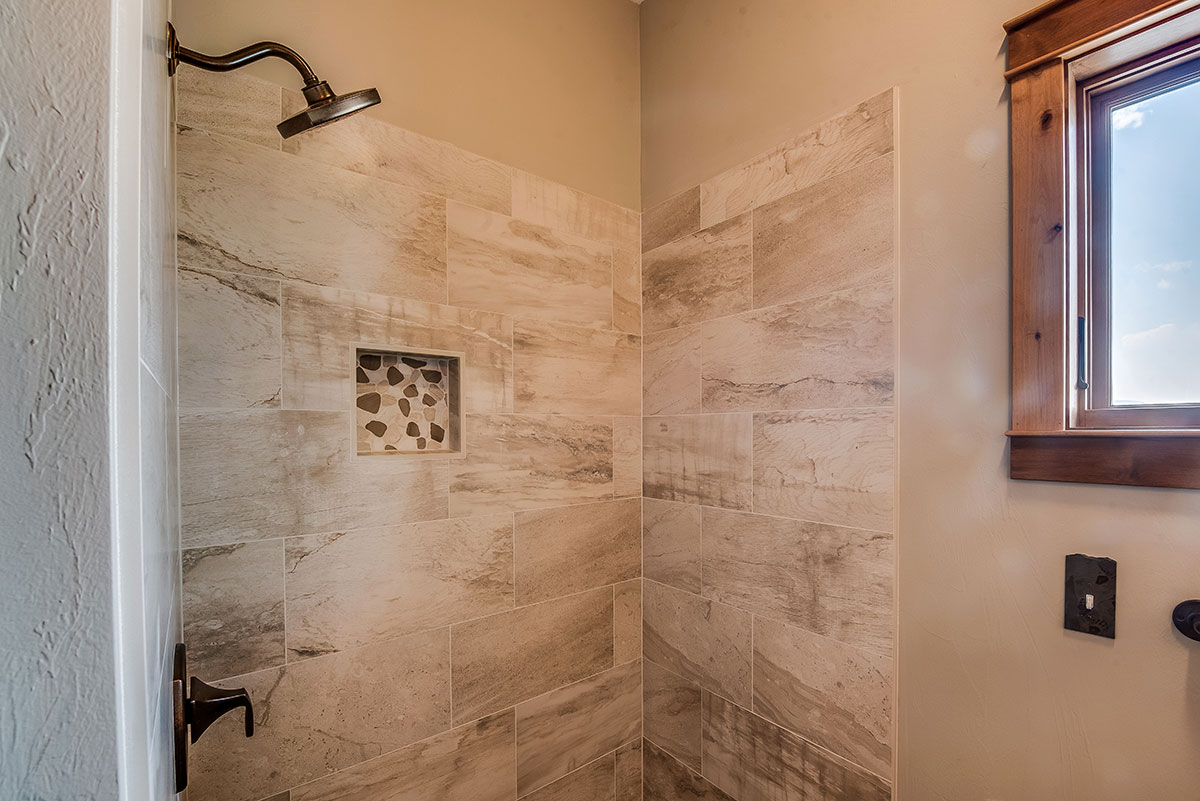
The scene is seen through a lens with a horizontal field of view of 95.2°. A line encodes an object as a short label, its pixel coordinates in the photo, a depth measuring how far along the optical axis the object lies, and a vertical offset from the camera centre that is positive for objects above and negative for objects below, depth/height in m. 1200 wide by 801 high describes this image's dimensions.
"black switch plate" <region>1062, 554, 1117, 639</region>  0.87 -0.33
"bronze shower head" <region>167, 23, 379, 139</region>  0.98 +0.57
